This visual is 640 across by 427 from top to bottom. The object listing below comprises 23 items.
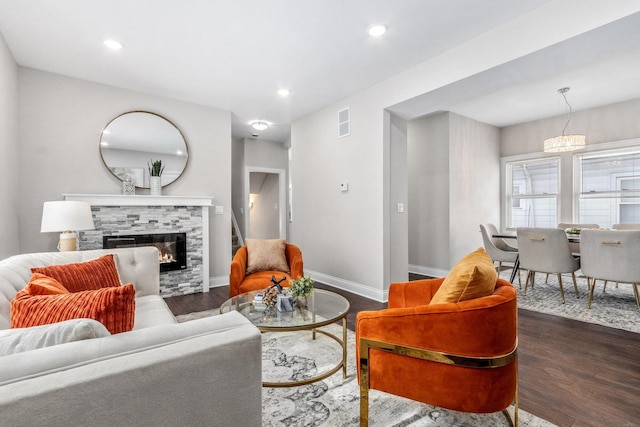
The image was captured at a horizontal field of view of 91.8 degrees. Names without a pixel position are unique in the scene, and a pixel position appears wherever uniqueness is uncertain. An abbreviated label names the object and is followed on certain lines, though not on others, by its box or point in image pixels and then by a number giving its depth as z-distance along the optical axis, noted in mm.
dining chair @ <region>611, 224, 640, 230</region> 4124
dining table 3650
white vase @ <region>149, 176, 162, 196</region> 3979
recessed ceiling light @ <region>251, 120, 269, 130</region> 5203
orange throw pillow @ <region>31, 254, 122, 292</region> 1769
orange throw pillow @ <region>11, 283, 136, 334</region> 1083
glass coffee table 1812
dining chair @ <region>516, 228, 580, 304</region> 3516
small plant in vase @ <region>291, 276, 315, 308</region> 2178
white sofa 698
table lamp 2665
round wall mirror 3809
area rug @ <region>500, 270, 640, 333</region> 3056
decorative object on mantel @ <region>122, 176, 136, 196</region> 3826
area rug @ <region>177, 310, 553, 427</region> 1586
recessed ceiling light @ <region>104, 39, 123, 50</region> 2799
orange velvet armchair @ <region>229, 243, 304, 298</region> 3029
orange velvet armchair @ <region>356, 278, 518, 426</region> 1288
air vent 4205
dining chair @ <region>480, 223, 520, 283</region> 4293
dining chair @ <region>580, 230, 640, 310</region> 3047
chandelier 4316
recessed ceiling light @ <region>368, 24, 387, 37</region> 2588
